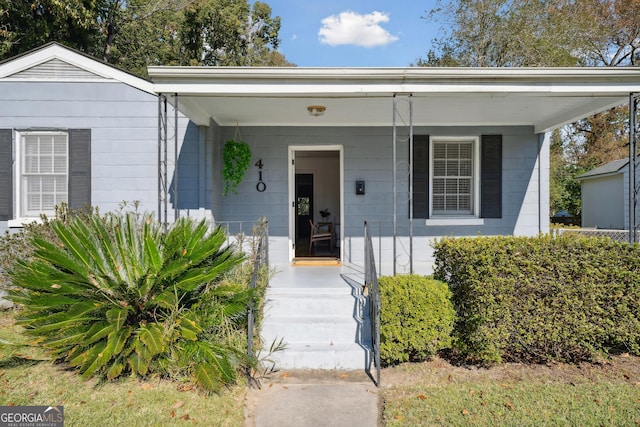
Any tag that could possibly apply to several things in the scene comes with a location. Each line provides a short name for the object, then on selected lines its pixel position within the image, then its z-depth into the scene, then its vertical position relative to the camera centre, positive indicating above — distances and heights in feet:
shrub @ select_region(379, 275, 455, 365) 12.97 -3.59
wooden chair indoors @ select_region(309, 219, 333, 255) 27.27 -1.61
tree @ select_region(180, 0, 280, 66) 54.75 +26.38
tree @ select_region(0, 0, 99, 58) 38.34 +19.36
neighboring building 51.70 +2.55
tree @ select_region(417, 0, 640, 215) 51.62 +25.07
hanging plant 21.24 +2.87
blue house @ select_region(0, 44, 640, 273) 20.03 +3.43
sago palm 11.22 -2.68
